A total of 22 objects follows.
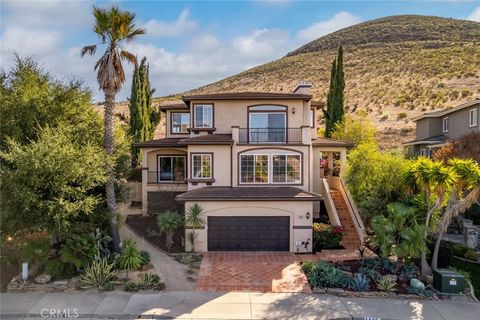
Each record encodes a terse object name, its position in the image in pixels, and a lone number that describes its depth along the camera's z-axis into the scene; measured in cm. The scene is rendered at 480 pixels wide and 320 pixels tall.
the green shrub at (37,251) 1529
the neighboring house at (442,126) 2712
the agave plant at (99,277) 1446
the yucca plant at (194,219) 1941
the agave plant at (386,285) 1450
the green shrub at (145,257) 1670
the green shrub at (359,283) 1451
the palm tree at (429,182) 1505
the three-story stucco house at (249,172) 1988
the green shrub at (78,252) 1527
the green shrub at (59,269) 1528
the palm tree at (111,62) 1612
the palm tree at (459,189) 1503
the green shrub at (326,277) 1478
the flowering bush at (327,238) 1977
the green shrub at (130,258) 1612
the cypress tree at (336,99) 3203
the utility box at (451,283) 1428
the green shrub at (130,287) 1419
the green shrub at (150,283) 1443
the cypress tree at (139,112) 2978
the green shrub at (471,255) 1854
